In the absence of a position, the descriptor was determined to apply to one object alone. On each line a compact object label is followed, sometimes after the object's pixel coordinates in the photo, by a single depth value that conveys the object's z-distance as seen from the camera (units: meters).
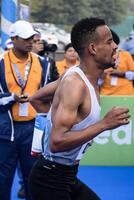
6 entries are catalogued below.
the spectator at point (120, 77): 10.55
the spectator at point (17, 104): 6.84
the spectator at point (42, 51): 7.48
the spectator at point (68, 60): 11.12
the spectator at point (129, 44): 12.53
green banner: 10.31
